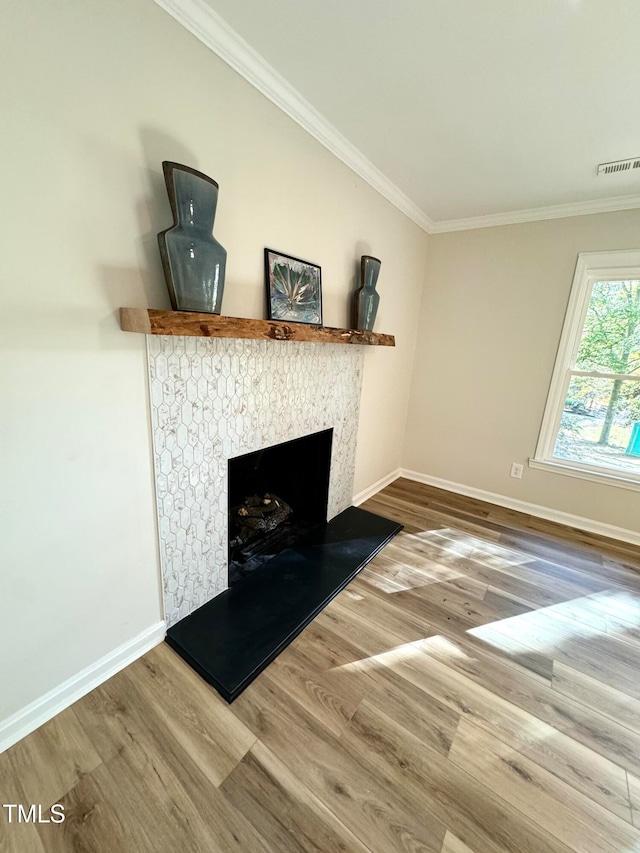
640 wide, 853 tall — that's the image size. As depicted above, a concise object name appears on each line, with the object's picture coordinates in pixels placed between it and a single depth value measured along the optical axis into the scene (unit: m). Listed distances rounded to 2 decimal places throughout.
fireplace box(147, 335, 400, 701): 1.38
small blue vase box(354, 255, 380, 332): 2.14
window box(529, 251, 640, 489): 2.45
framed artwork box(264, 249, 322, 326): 1.63
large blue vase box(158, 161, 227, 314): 1.11
